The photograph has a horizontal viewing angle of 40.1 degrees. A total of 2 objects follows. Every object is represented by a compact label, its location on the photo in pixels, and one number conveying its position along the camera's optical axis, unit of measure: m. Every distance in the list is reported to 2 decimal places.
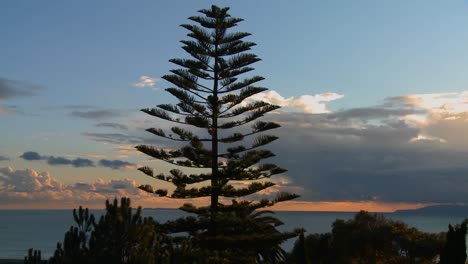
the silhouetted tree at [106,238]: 13.45
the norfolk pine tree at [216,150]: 23.75
